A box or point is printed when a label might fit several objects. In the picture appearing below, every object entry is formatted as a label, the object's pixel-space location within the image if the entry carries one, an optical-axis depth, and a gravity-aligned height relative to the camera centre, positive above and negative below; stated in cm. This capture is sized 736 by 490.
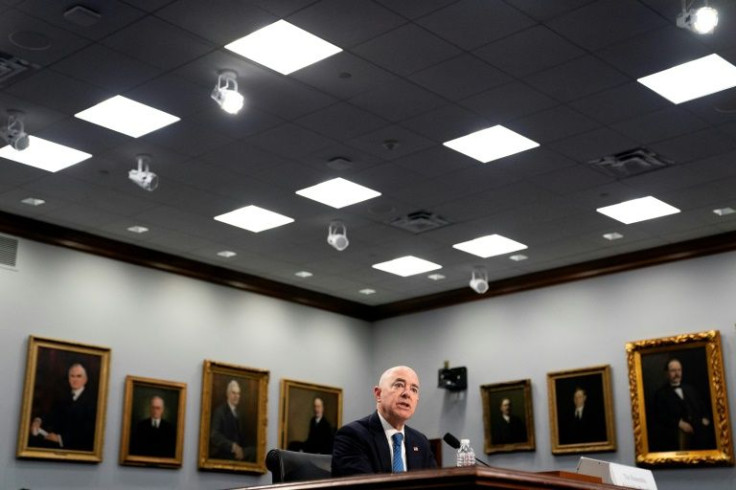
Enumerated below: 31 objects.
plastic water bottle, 506 +16
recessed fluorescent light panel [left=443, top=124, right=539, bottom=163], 1115 +389
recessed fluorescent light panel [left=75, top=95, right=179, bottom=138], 1048 +395
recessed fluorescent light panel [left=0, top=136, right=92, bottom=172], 1157 +389
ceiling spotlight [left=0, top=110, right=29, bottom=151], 1032 +367
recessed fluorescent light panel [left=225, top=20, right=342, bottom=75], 893 +400
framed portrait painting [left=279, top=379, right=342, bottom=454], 1711 +122
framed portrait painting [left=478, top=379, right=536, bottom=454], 1647 +115
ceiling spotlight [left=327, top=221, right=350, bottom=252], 1320 +352
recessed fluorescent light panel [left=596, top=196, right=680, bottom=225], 1340 +376
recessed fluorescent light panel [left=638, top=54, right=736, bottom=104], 954 +398
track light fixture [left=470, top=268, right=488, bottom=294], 1584 +333
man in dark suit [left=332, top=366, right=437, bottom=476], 575 +28
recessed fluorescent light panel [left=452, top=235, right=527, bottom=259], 1508 +368
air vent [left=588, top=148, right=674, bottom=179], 1171 +385
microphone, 567 +26
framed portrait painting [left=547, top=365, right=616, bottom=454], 1549 +118
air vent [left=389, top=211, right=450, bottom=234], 1388 +371
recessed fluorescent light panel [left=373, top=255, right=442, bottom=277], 1619 +361
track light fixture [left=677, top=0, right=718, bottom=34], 765 +361
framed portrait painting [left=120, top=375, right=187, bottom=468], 1477 +95
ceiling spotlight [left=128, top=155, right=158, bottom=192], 1141 +350
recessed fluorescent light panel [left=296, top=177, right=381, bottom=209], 1272 +379
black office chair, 679 +13
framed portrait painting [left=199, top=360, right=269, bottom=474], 1584 +109
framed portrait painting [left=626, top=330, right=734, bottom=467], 1428 +124
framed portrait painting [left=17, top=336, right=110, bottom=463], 1366 +118
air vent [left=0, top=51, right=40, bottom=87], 945 +399
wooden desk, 357 +2
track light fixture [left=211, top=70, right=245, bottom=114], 927 +367
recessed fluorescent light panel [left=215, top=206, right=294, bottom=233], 1384 +375
